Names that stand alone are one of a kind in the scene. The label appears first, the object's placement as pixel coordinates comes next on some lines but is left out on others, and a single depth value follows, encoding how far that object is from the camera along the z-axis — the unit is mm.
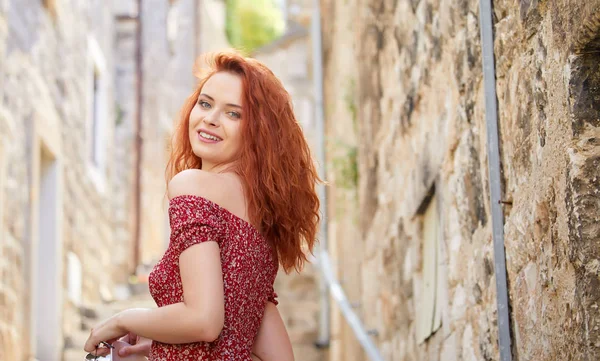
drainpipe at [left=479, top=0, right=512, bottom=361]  2113
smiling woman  1938
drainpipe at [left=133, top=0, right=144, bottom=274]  12031
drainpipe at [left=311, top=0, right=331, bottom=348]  7582
